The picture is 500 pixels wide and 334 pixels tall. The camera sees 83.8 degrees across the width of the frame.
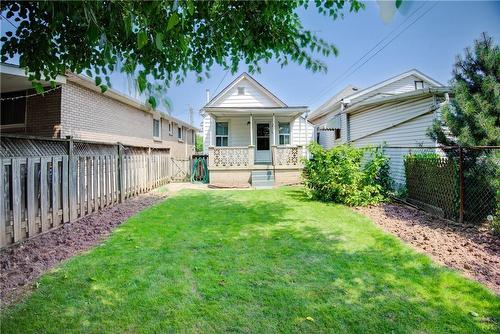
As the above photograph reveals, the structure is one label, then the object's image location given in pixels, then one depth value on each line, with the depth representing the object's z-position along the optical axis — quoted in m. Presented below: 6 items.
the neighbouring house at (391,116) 9.23
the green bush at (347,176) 8.53
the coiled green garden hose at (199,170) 16.02
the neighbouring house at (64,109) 8.80
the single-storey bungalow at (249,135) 14.34
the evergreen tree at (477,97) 5.94
